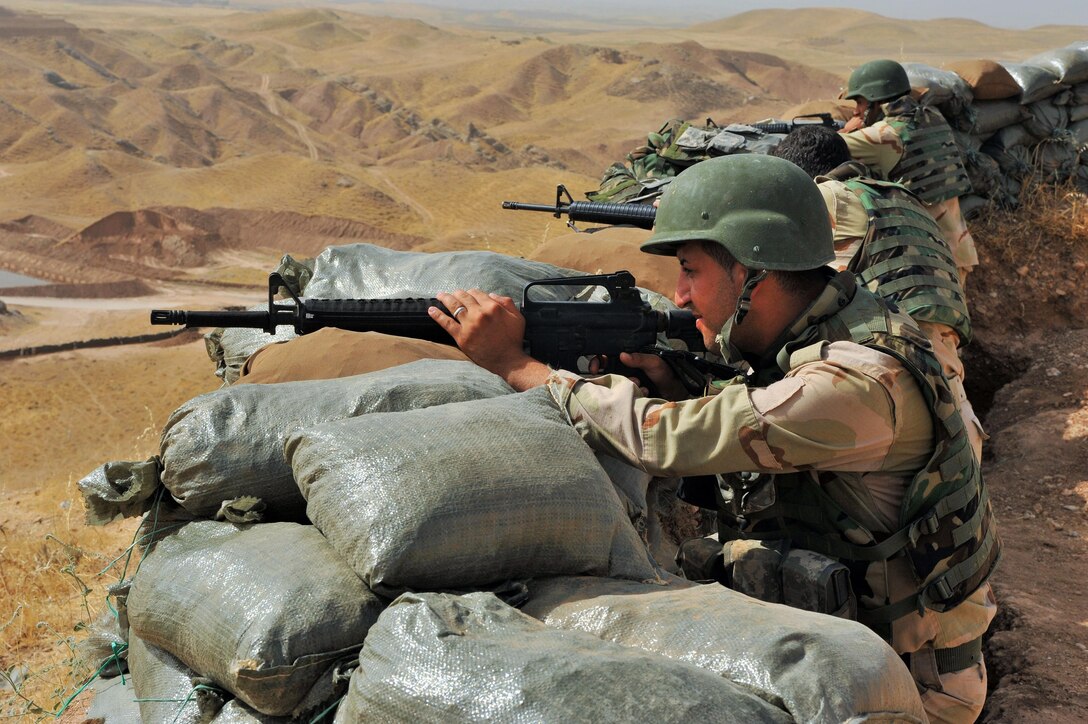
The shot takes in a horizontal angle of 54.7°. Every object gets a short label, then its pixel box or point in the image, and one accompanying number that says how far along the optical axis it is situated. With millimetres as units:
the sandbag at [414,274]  3473
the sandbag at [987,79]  7918
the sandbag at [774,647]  1589
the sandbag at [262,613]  1837
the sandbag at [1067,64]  8414
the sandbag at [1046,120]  8297
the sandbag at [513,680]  1492
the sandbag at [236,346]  3714
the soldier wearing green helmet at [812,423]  2100
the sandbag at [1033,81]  8172
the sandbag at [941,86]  7395
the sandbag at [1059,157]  8281
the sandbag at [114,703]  2327
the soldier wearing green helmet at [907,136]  6105
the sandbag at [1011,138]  8180
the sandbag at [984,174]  7746
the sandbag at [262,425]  2299
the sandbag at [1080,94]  8578
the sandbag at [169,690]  2033
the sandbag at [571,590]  1941
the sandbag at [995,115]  7992
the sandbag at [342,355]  2826
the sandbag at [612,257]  4359
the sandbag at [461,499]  1915
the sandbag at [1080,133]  8445
